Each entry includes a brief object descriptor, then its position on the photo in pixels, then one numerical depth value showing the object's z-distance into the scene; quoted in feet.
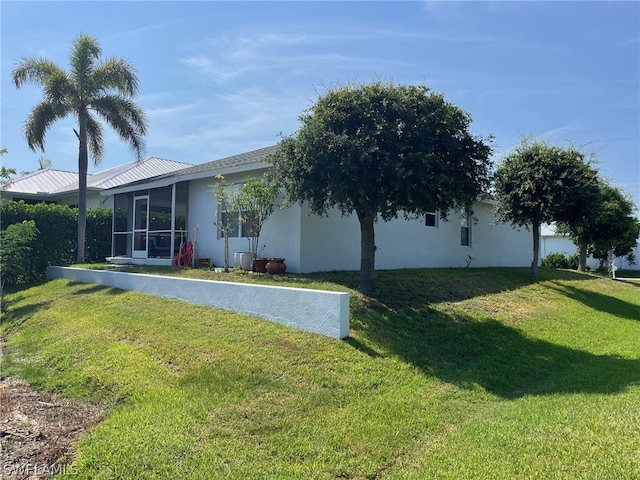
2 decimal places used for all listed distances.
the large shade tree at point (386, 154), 26.68
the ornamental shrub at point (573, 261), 92.86
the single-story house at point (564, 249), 99.57
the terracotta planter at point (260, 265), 38.19
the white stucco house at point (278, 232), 39.50
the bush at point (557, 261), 93.76
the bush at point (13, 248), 39.81
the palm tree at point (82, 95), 51.44
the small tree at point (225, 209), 39.96
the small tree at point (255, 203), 37.60
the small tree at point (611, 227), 64.23
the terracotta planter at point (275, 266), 37.45
